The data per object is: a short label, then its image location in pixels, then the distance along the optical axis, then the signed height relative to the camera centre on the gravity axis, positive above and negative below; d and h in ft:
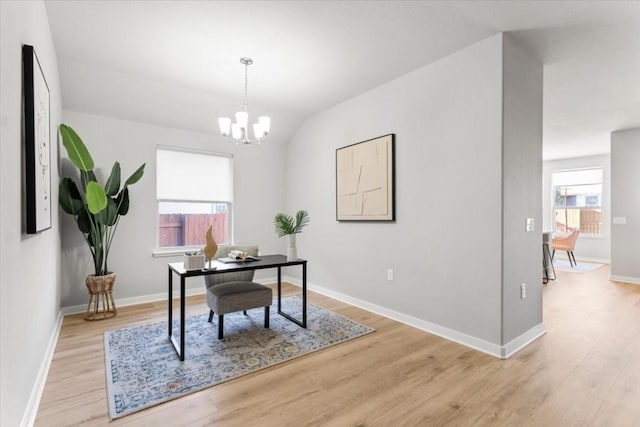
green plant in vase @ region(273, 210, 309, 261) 10.87 -0.64
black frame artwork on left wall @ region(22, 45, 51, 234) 5.57 +1.41
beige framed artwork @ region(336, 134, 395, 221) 11.76 +1.32
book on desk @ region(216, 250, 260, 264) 10.42 -1.53
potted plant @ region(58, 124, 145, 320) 10.15 +0.13
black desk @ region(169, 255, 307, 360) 8.29 -1.67
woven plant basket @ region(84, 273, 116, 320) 11.21 -3.14
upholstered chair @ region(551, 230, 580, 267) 21.45 -1.96
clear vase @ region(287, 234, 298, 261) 10.85 -1.31
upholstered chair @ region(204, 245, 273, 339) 9.34 -2.56
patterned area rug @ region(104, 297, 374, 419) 6.91 -3.88
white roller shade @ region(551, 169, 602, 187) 24.52 +2.96
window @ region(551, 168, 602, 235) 24.57 +1.06
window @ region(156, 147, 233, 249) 14.52 +0.81
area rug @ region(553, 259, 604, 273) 20.86 -3.76
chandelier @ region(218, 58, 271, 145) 10.00 +2.88
